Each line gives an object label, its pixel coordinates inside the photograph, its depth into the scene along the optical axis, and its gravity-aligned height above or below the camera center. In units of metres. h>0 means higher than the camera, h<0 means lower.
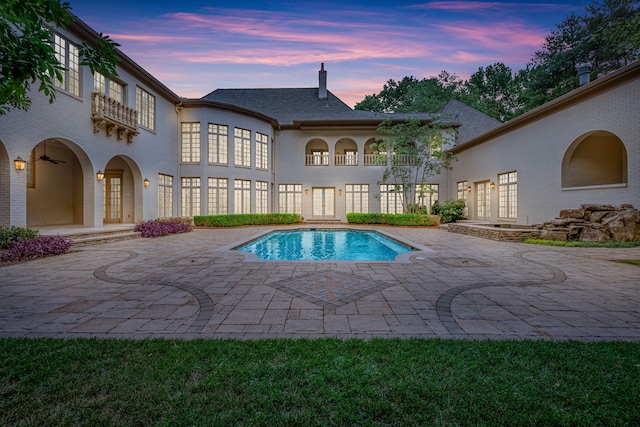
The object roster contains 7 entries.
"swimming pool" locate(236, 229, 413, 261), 8.03 -1.29
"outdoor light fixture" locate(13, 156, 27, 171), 7.73 +1.25
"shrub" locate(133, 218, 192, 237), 10.73 -0.76
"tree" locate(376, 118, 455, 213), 16.19 +3.21
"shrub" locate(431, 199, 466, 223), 15.68 -0.14
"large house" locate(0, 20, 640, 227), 8.66 +2.44
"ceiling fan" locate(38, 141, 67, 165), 11.54 +2.35
